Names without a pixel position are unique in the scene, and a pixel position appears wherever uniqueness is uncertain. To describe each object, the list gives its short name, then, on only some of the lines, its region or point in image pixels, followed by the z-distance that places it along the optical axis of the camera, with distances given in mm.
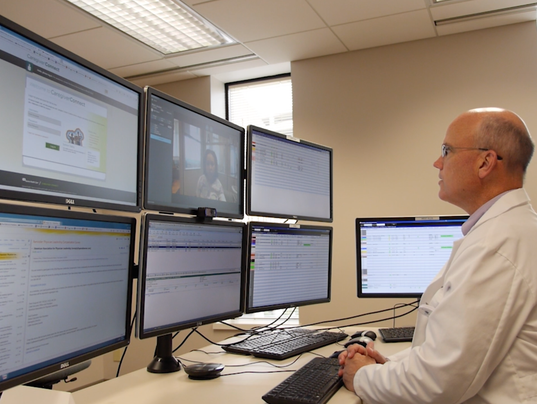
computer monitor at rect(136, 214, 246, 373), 1292
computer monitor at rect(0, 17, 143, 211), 918
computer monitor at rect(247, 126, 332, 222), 1806
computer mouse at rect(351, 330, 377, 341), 1912
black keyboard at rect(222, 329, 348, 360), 1582
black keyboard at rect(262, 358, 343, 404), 1096
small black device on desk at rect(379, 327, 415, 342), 1882
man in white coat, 1030
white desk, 1153
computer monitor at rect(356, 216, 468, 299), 2164
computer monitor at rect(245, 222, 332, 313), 1734
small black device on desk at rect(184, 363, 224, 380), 1314
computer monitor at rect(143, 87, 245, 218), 1370
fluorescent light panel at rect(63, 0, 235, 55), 2994
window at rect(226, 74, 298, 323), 4090
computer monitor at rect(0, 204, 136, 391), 855
